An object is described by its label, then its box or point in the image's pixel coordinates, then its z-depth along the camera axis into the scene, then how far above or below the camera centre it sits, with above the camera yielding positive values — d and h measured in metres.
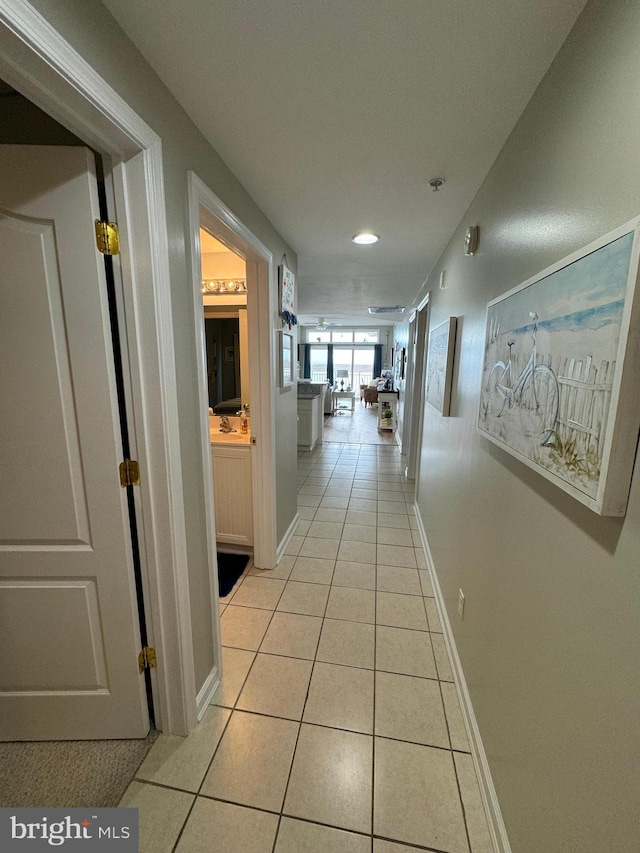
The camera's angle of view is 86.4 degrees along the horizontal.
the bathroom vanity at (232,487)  2.52 -0.91
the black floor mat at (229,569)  2.35 -1.49
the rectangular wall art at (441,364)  2.11 +0.02
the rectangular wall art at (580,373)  0.63 -0.01
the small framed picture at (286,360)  2.46 +0.05
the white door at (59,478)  1.01 -0.37
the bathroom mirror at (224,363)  2.80 +0.03
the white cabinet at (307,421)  5.47 -0.88
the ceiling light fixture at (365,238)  2.41 +0.92
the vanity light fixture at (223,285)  2.75 +0.65
